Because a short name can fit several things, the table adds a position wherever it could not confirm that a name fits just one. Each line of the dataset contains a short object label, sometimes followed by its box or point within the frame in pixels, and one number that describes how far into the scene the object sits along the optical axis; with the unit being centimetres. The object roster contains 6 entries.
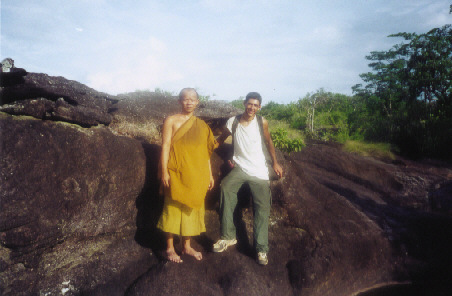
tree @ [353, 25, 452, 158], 1374
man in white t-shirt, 354
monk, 312
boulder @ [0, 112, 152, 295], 251
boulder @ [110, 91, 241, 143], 451
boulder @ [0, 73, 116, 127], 283
